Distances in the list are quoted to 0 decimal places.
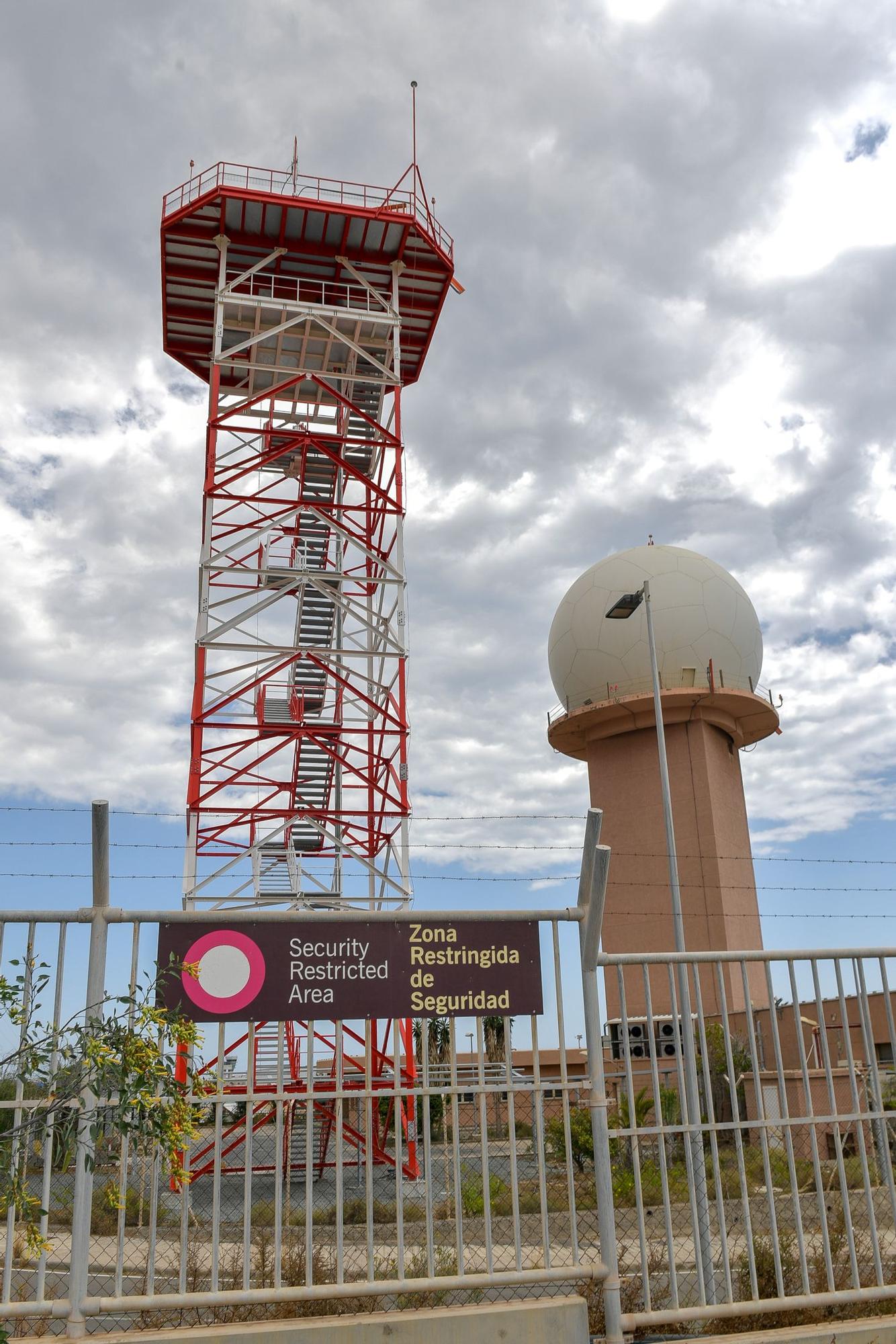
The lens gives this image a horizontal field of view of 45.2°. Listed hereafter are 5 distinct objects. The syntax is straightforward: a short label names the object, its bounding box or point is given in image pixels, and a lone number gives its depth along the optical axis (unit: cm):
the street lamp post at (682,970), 681
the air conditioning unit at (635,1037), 2770
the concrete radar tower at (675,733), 3294
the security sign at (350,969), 609
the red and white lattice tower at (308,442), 2195
